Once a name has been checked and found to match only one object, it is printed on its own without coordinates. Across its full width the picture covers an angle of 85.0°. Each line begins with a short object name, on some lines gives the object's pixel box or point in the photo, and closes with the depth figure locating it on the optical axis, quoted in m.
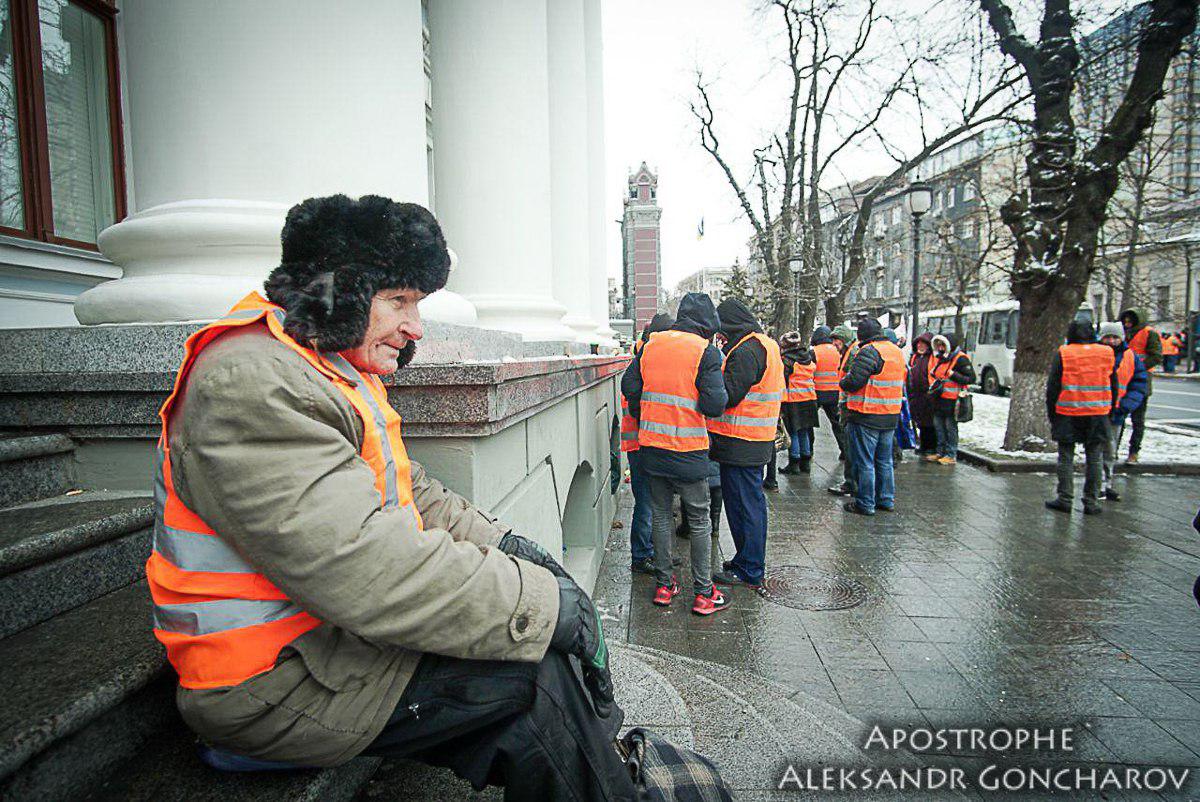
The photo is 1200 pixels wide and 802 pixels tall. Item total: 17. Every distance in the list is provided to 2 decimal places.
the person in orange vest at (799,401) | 9.60
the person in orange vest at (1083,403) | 6.99
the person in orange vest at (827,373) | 10.23
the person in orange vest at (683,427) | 4.73
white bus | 25.48
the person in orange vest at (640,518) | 5.75
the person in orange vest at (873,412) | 7.24
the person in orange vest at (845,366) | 8.60
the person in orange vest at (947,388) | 10.49
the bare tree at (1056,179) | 9.67
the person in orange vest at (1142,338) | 10.51
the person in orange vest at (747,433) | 5.21
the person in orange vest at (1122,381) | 7.73
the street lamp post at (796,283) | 20.50
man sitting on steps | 1.29
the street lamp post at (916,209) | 14.54
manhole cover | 4.90
